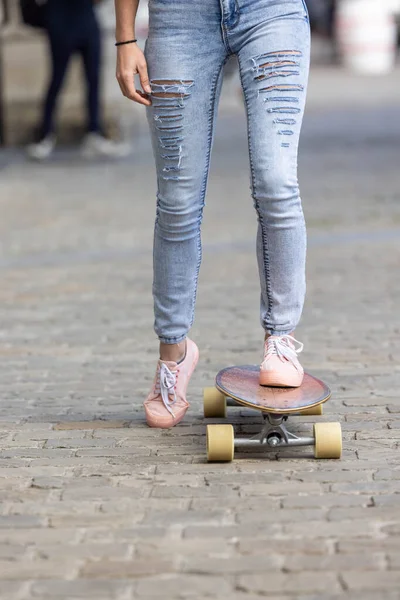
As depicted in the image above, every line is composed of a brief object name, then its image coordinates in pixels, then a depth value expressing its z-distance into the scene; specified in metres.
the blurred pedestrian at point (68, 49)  19.72
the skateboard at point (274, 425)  6.35
